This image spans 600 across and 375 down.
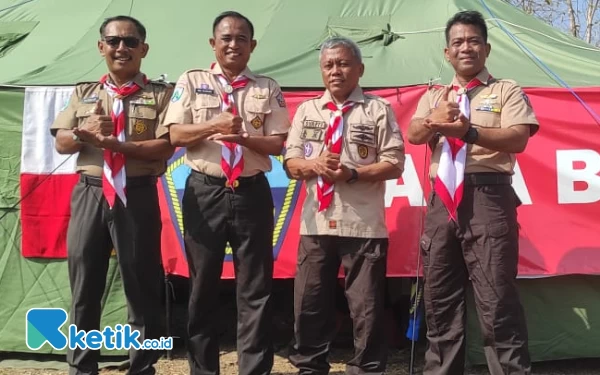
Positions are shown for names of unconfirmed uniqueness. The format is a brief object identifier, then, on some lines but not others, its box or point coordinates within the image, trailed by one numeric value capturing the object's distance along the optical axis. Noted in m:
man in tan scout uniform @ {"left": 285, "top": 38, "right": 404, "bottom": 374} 3.59
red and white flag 4.44
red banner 4.22
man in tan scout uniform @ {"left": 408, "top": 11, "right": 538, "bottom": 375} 3.43
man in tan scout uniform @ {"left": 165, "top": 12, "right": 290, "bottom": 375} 3.57
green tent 4.38
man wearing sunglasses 3.58
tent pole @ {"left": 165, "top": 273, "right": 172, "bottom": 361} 4.56
